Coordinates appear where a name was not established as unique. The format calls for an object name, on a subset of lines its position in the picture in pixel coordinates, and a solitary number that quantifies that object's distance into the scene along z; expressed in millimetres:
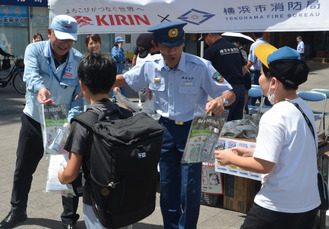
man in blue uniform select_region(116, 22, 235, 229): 3418
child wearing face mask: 2229
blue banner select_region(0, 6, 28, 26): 17859
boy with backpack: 2234
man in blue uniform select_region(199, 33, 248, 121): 5309
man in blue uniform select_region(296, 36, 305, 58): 22534
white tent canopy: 3534
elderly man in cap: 3533
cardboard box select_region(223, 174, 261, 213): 4539
